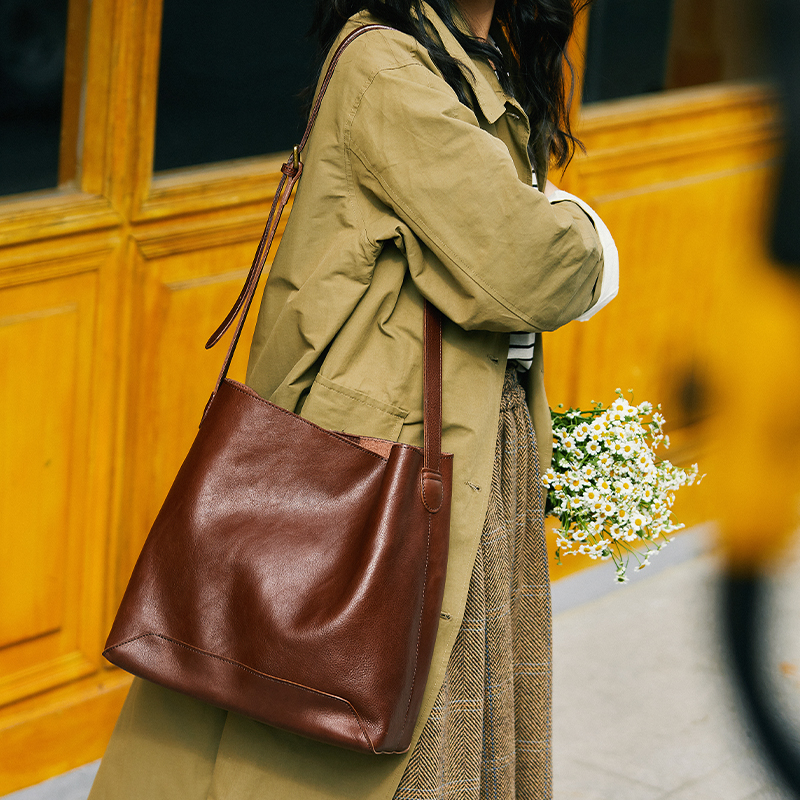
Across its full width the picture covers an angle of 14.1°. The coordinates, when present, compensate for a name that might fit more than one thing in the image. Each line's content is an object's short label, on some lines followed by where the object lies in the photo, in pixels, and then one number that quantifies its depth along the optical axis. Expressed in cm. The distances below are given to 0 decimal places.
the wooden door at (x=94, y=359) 373
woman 318
